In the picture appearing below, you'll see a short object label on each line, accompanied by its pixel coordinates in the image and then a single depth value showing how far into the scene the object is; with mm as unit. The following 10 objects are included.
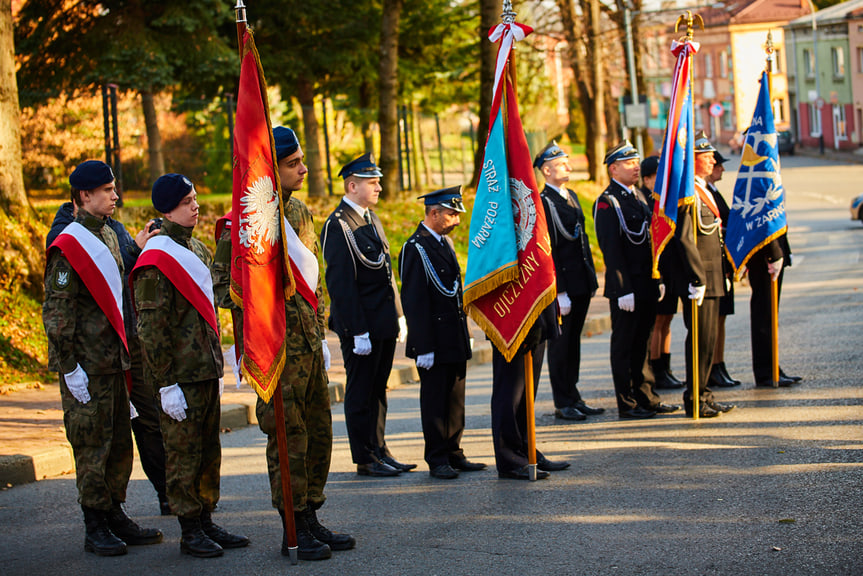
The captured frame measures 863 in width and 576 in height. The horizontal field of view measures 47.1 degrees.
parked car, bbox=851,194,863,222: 24594
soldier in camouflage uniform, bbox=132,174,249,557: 5555
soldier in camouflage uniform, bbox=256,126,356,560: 5449
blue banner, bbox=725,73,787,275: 9391
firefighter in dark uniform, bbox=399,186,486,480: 7141
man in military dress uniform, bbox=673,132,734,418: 8242
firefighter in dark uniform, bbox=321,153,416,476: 7262
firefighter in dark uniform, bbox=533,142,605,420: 8656
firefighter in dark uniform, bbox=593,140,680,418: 8641
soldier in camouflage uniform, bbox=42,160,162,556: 5770
